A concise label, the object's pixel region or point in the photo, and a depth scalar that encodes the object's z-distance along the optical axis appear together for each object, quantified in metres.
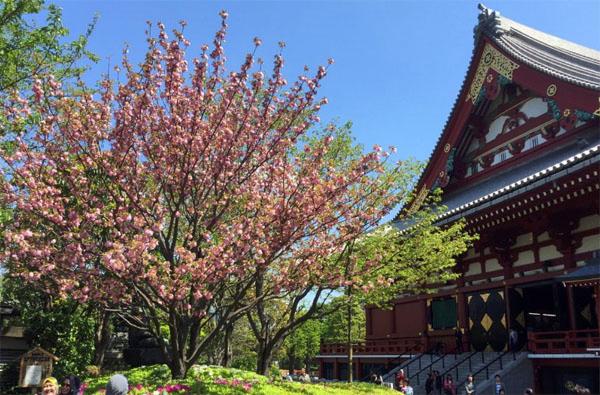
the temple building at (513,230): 15.66
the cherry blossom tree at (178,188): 8.77
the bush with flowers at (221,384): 9.04
